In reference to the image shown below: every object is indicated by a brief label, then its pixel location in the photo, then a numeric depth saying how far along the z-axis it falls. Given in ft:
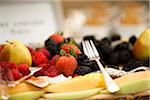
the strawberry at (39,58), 2.17
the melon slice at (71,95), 1.87
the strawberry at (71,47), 2.22
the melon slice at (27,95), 1.83
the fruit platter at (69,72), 1.87
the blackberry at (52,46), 2.36
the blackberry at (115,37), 2.90
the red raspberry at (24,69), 1.97
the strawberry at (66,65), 2.07
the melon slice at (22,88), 1.84
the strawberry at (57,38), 2.47
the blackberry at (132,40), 2.74
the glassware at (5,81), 1.81
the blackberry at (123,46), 2.61
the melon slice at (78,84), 1.90
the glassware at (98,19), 5.78
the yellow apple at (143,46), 2.45
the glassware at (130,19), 5.62
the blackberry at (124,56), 2.47
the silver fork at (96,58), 1.89
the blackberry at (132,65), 2.21
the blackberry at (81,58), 2.16
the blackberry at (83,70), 2.08
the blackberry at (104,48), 2.48
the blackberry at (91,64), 2.12
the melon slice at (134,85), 1.91
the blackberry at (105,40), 2.63
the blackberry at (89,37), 2.60
